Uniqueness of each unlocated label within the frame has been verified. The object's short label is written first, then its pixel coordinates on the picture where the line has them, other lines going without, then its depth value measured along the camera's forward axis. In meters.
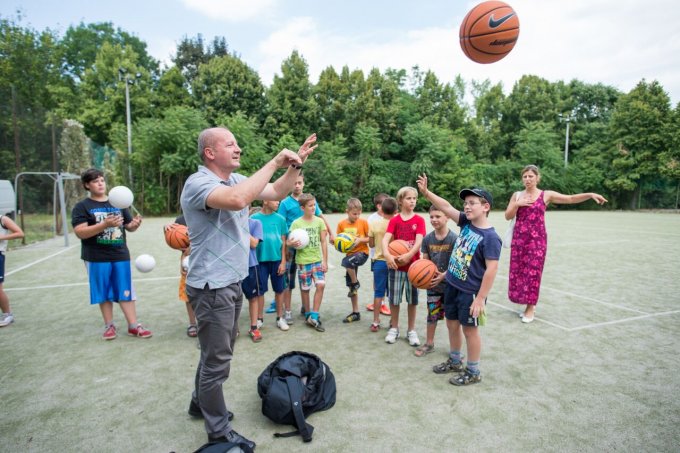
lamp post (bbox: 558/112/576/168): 39.17
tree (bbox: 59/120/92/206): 18.11
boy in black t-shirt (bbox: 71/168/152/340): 4.78
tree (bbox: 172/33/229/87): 40.69
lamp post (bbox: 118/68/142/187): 24.55
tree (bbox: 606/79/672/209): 35.56
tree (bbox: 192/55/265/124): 30.70
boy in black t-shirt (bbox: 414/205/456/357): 4.54
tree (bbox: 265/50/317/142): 31.45
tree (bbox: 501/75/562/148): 42.16
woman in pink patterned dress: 5.93
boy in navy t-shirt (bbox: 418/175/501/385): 3.67
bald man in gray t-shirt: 2.74
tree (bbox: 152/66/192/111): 35.53
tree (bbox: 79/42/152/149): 34.69
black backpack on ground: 3.14
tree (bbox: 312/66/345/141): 33.28
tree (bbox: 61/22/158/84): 44.66
